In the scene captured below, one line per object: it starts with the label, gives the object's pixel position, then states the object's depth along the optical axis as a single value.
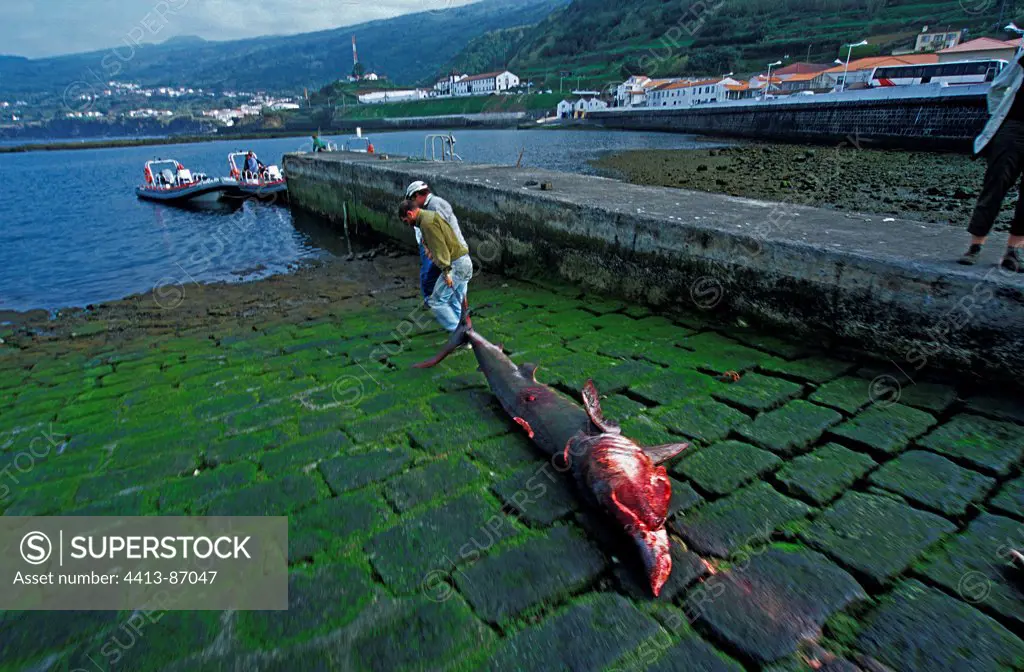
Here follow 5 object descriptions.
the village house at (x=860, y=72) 49.78
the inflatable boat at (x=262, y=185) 25.80
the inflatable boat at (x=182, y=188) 26.30
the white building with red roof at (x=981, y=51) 44.00
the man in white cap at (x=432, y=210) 5.86
